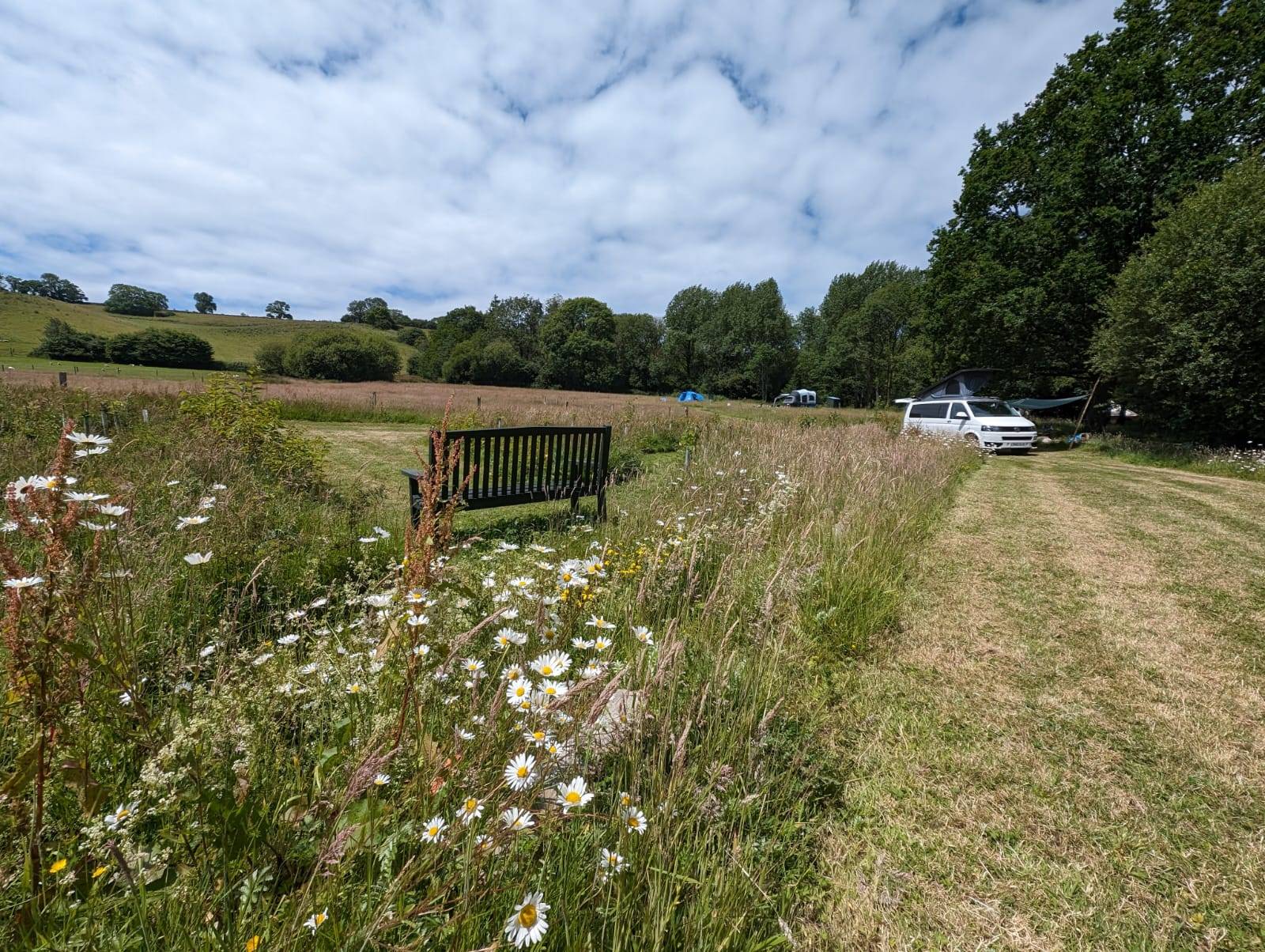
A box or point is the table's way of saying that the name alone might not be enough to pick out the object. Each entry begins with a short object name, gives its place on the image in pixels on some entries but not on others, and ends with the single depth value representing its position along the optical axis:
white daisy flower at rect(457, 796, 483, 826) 1.11
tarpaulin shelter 24.01
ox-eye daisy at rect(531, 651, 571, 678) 1.79
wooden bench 5.27
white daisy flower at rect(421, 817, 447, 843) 1.22
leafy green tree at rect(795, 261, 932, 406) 47.31
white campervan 13.84
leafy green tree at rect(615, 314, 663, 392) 67.88
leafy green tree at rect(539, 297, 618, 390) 64.38
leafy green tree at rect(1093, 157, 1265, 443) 11.45
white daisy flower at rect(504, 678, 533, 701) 1.63
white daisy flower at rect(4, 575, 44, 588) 0.92
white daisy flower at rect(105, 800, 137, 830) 1.02
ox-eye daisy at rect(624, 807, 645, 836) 1.39
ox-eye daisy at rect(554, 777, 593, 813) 1.33
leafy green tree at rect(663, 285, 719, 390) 65.00
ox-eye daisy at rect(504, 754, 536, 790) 1.32
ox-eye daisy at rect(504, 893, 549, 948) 1.05
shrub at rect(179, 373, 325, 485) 5.86
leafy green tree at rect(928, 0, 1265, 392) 15.19
